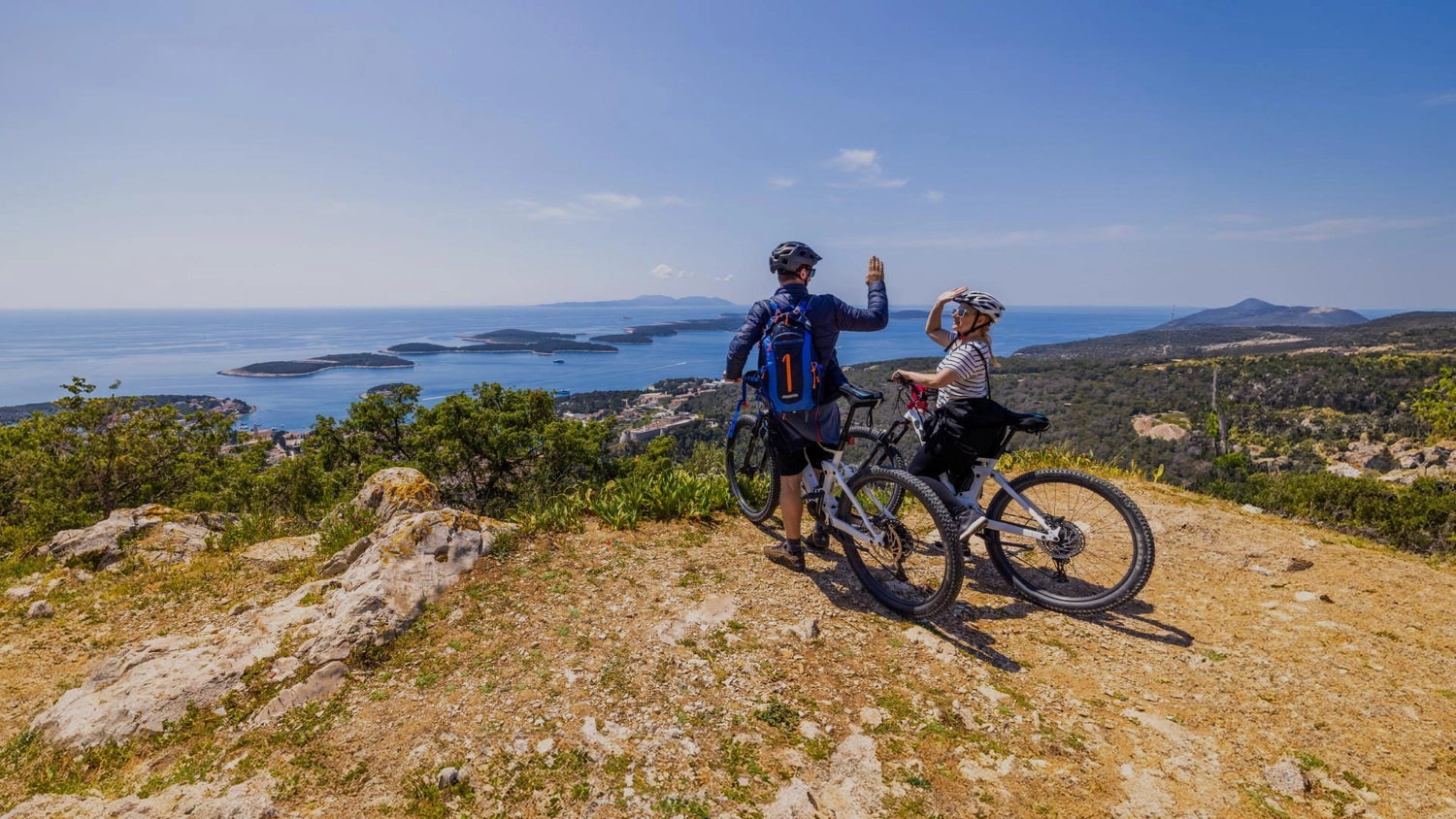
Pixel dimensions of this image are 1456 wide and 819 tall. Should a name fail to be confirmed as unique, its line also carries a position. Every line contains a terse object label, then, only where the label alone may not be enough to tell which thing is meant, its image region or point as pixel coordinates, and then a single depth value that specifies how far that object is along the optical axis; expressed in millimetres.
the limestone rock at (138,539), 5824
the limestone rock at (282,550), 5578
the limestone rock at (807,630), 3748
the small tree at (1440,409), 14352
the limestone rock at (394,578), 3654
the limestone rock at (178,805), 2465
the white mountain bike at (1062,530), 3920
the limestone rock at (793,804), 2426
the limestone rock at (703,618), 3797
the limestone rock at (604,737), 2773
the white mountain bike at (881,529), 3840
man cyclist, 4312
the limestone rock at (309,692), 3123
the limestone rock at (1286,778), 2521
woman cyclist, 4074
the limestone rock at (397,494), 5805
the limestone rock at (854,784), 2469
